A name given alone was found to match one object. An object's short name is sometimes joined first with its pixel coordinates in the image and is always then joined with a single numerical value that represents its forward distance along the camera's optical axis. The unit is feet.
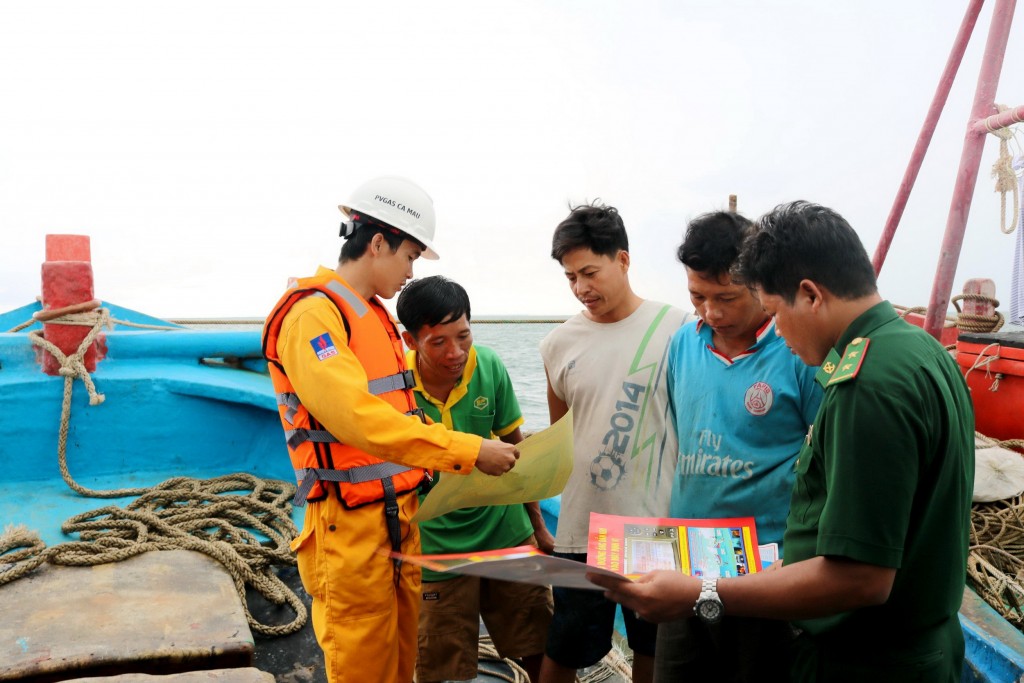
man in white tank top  7.38
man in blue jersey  5.84
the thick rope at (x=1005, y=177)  18.28
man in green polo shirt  7.66
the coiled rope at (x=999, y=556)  9.43
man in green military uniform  3.57
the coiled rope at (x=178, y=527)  9.93
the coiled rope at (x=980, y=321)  16.58
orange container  15.24
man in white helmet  6.01
